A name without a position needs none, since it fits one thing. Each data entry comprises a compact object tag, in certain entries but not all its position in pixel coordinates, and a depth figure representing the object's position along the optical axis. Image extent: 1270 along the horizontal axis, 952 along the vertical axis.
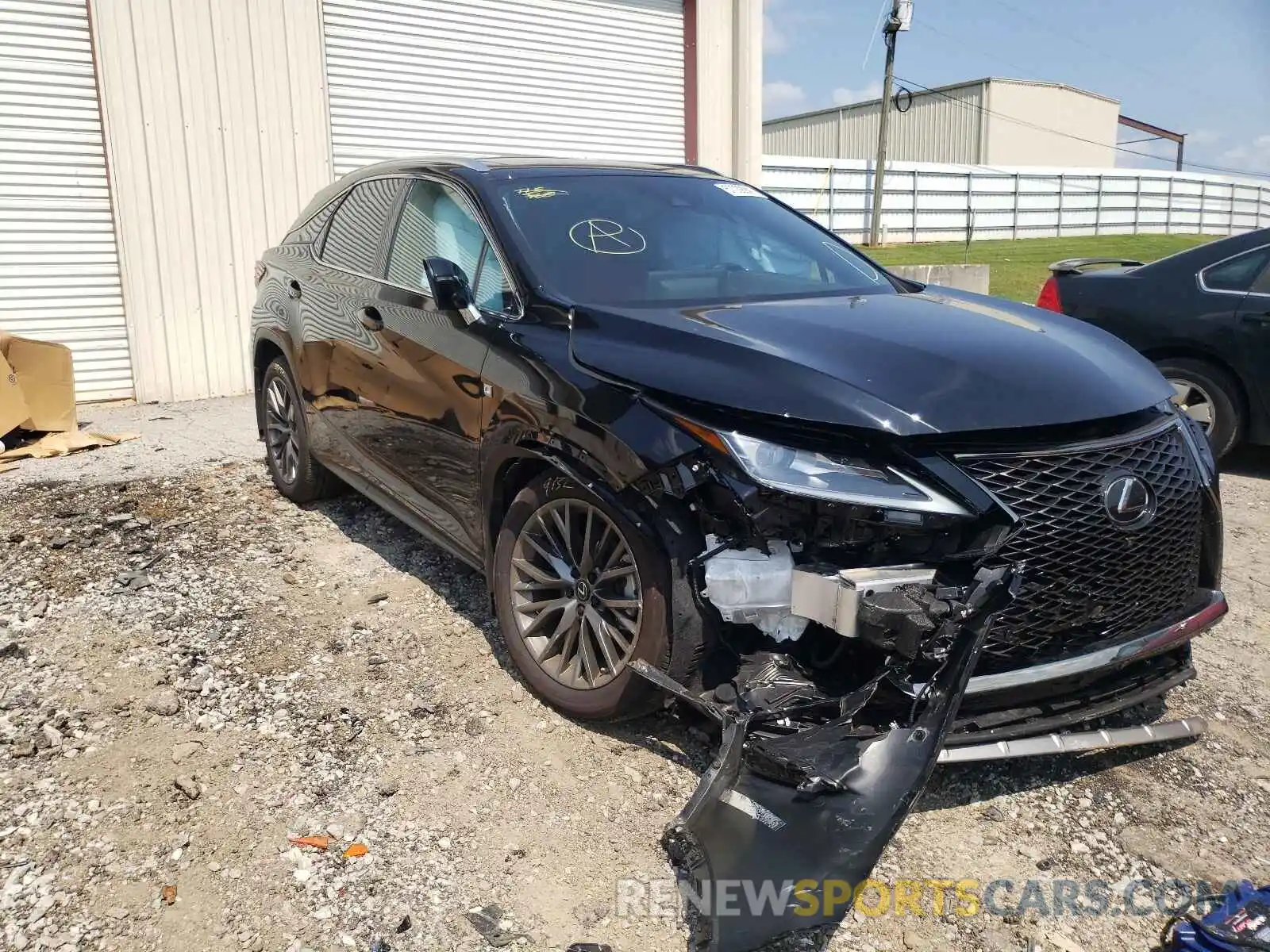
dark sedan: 6.09
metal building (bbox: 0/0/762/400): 8.34
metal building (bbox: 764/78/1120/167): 44.66
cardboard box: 7.01
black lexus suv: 2.45
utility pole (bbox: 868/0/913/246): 24.50
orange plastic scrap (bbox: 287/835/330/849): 2.75
